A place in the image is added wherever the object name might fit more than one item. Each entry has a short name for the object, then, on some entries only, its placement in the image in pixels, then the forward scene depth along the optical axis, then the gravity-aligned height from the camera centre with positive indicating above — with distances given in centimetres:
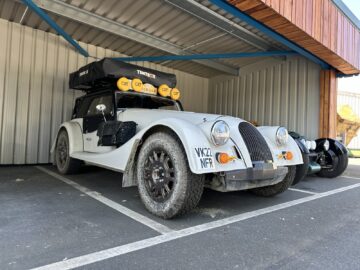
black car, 614 -19
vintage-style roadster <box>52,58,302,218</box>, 276 -3
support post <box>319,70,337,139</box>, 757 +128
